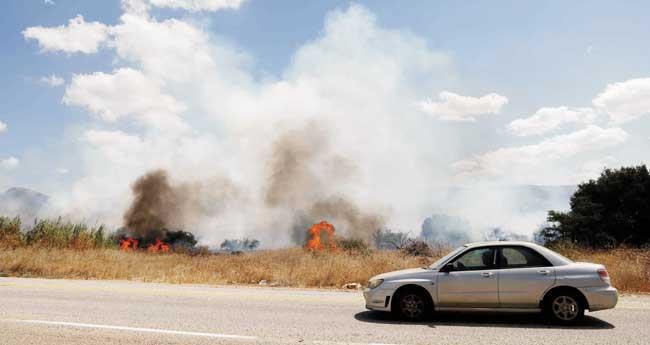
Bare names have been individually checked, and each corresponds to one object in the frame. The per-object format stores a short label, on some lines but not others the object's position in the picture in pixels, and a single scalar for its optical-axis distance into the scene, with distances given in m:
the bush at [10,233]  23.92
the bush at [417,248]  21.25
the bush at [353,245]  22.59
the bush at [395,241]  22.52
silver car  7.78
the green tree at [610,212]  35.16
